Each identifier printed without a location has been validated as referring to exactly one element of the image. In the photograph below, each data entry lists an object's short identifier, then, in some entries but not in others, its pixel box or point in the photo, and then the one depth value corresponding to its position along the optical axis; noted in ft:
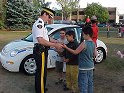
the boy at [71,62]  9.03
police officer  8.02
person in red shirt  12.47
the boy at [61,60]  10.01
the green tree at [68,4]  105.91
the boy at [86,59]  7.39
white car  11.62
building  163.21
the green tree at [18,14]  55.20
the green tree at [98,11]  129.42
